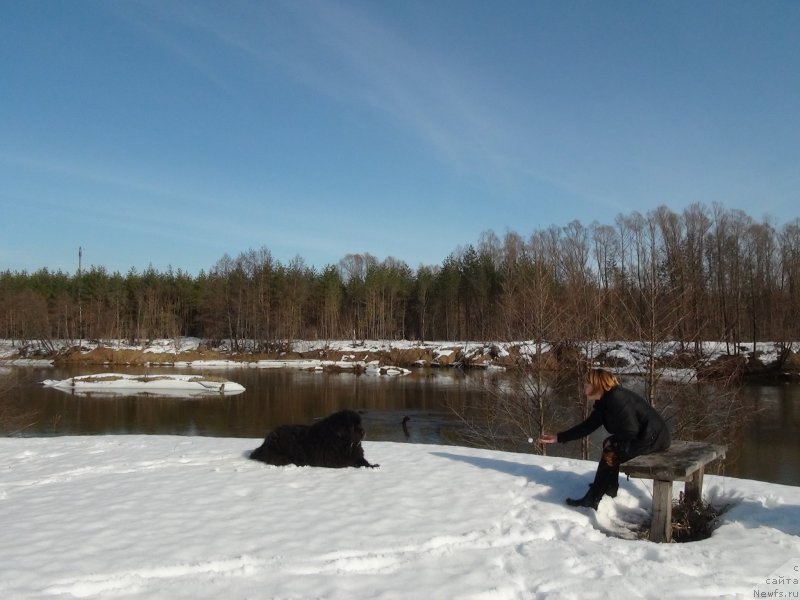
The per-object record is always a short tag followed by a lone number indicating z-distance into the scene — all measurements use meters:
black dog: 7.98
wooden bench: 5.34
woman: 6.07
